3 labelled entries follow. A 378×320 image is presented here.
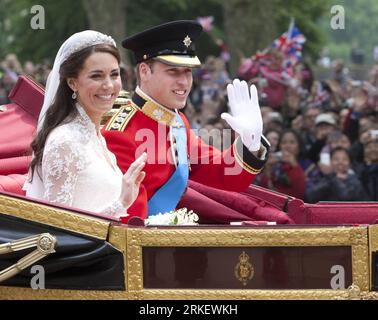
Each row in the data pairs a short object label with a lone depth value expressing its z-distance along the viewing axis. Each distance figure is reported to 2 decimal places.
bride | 9.55
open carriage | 9.16
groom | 10.67
